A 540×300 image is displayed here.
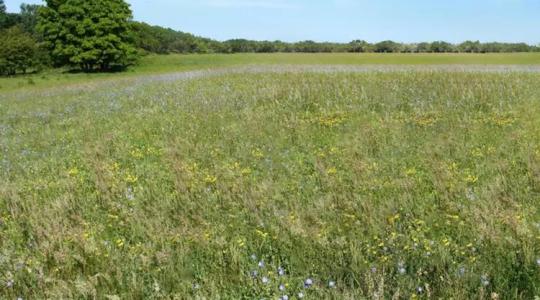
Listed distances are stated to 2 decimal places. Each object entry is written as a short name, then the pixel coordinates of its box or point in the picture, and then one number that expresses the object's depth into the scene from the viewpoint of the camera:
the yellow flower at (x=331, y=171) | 5.87
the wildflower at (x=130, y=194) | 5.25
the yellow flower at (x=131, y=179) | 6.02
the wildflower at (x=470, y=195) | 4.56
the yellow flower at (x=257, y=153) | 6.94
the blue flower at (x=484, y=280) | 2.90
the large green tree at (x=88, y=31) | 52.50
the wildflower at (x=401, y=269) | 3.13
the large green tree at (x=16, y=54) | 57.31
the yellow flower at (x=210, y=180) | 5.75
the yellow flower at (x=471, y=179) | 5.25
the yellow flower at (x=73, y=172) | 6.60
